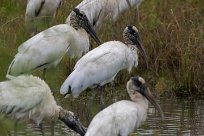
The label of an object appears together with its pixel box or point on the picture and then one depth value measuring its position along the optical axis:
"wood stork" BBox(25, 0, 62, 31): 24.23
